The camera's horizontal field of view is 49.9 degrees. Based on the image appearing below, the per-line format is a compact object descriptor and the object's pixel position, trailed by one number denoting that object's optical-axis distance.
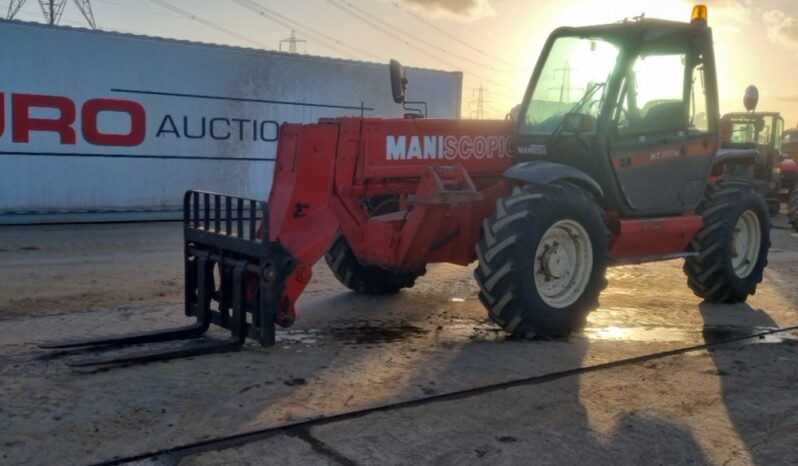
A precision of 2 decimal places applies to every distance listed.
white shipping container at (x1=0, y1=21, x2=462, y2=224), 13.73
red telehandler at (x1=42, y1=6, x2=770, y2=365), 6.04
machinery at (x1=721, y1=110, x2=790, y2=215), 18.39
